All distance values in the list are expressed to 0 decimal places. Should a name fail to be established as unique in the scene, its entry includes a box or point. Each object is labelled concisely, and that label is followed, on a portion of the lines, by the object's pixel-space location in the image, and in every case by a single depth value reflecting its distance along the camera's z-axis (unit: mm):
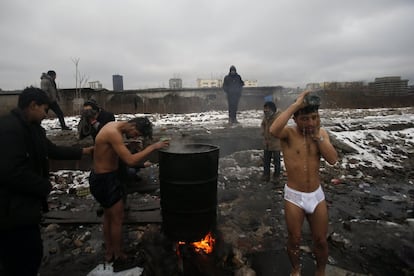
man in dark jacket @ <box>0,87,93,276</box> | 2090
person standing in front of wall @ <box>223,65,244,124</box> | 10305
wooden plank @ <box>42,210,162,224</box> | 4539
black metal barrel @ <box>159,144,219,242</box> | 3082
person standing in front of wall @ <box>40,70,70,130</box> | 8609
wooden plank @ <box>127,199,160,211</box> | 4980
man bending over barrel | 3146
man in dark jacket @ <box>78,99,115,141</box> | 4852
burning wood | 3414
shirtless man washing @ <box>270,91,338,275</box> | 2766
